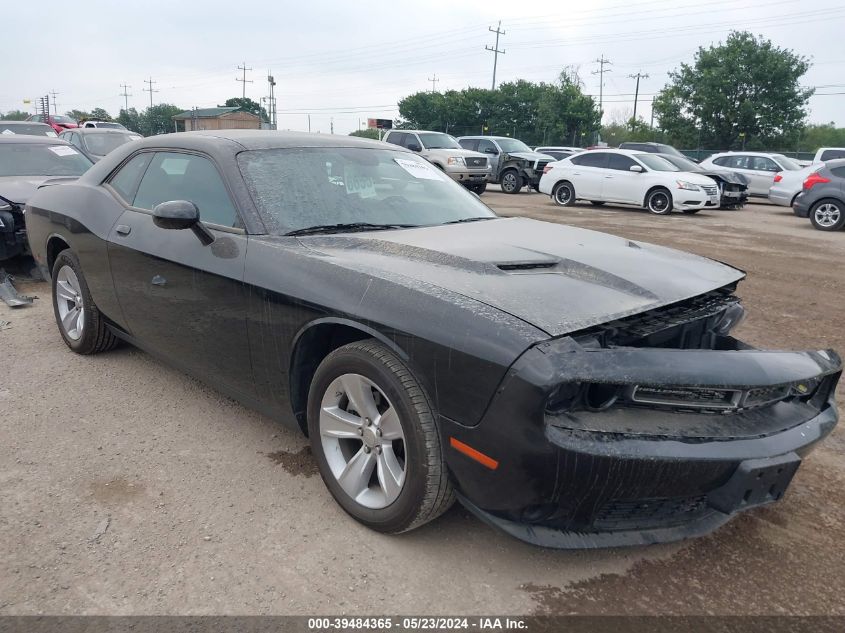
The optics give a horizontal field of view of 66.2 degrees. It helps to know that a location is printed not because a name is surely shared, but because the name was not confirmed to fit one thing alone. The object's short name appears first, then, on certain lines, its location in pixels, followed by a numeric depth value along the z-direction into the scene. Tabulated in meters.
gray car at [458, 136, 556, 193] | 20.36
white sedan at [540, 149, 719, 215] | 14.68
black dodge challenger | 2.05
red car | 28.17
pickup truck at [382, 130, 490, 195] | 18.09
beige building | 56.94
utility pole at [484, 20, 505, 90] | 66.38
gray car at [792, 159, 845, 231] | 12.77
